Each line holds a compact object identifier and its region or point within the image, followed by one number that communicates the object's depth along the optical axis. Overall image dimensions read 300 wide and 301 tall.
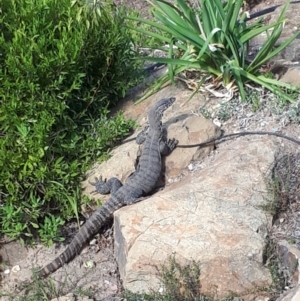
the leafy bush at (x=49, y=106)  5.45
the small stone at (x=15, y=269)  5.58
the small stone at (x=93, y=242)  5.75
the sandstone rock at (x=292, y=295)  3.97
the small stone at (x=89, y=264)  5.57
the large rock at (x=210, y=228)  4.72
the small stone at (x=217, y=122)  6.01
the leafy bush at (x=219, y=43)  6.02
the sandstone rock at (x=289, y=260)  4.60
